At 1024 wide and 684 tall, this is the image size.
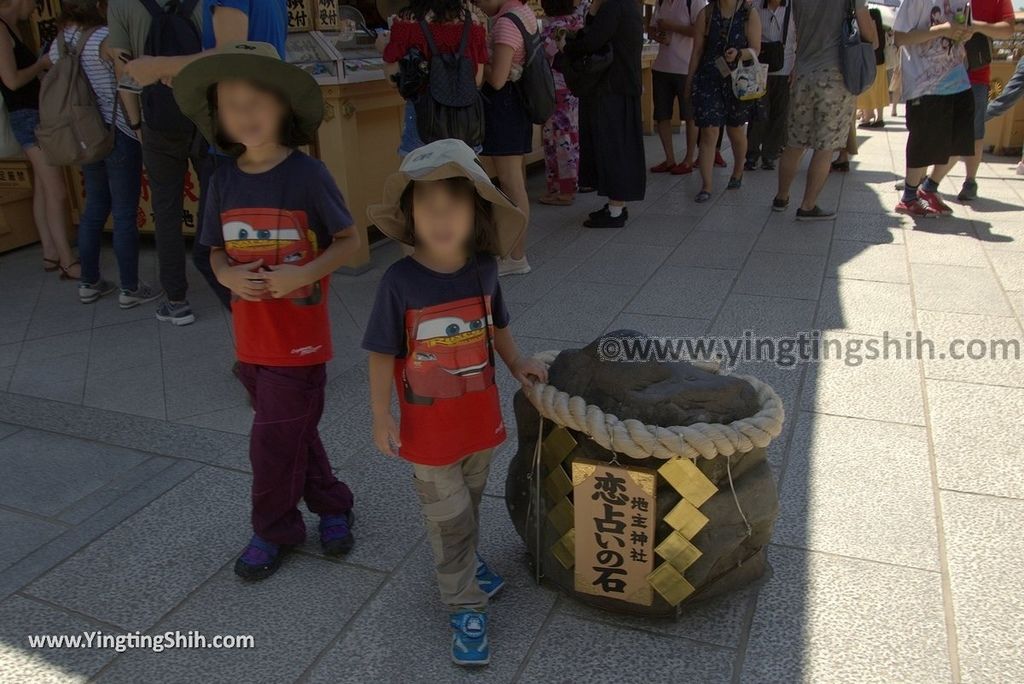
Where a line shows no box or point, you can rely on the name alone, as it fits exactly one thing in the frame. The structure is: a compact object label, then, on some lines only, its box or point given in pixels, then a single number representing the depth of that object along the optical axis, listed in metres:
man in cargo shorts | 5.55
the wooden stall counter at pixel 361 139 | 5.04
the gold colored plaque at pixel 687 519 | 2.05
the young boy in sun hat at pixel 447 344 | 1.91
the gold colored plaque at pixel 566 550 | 2.24
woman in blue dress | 6.38
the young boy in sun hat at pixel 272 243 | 2.21
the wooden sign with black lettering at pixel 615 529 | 2.06
